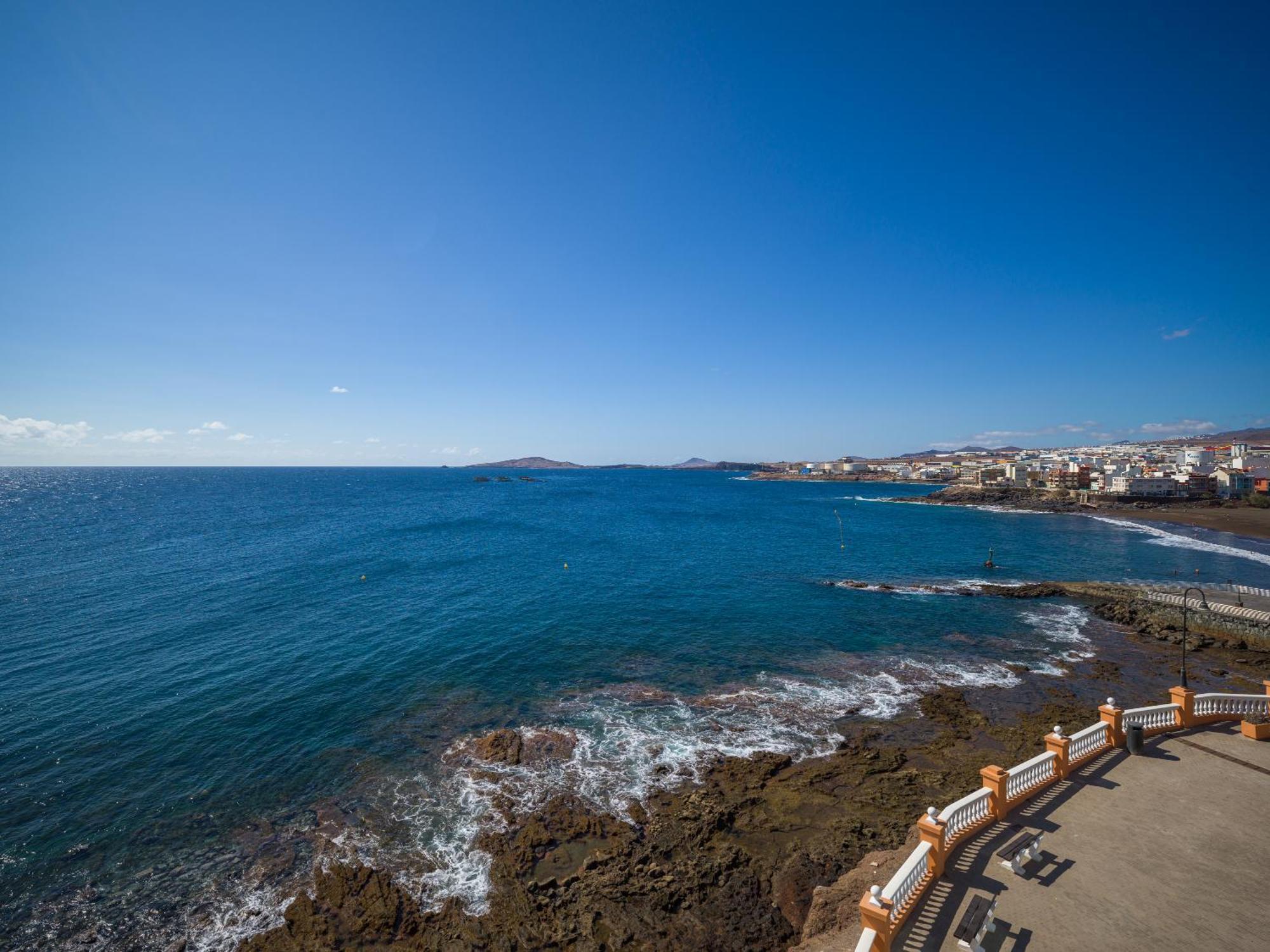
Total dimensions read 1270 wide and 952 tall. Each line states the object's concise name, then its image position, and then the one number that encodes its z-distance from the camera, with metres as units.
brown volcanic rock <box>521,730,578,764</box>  17.70
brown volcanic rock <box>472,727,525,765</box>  17.58
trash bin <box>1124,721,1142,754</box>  13.62
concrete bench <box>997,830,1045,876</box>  9.59
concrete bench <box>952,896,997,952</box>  8.02
